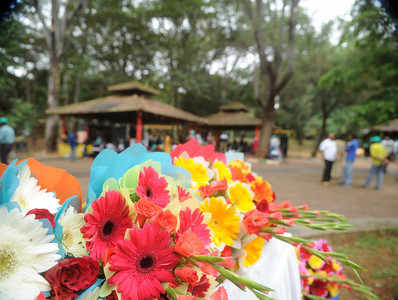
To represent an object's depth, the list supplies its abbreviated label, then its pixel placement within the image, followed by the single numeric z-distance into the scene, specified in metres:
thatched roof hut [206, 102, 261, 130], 18.64
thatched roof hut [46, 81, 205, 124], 12.06
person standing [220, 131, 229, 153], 19.42
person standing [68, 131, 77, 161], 12.16
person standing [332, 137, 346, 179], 8.02
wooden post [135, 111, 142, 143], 12.39
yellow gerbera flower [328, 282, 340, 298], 1.66
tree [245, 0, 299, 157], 12.67
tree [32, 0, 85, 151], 13.21
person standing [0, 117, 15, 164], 7.19
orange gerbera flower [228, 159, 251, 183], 1.18
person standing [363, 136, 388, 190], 7.34
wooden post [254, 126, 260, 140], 19.22
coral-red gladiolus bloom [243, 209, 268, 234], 0.98
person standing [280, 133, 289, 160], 18.17
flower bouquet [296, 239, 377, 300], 1.61
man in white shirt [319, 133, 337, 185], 7.69
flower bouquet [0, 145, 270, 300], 0.48
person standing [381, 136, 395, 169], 11.33
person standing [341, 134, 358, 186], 7.89
